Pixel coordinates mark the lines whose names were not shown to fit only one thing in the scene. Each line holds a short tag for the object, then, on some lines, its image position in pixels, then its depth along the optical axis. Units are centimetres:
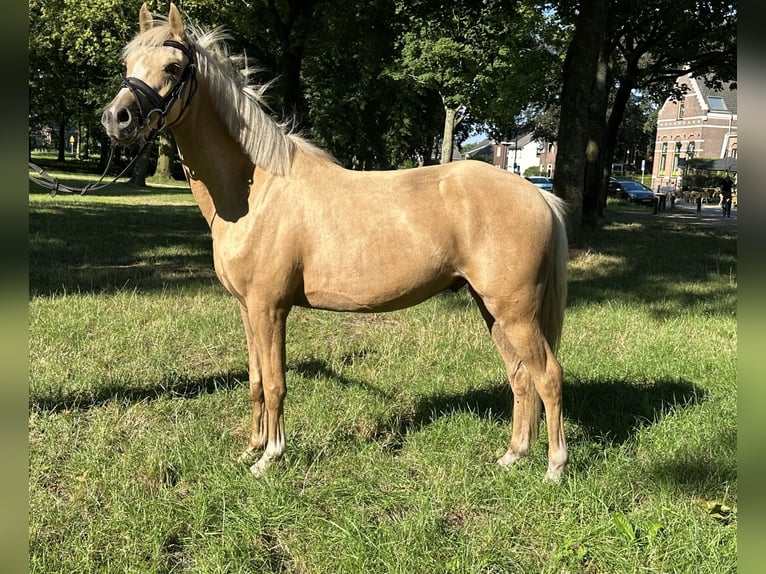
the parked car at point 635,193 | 4184
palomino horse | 348
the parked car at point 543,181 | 4116
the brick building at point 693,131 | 5725
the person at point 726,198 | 2752
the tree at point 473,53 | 1305
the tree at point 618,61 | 1177
